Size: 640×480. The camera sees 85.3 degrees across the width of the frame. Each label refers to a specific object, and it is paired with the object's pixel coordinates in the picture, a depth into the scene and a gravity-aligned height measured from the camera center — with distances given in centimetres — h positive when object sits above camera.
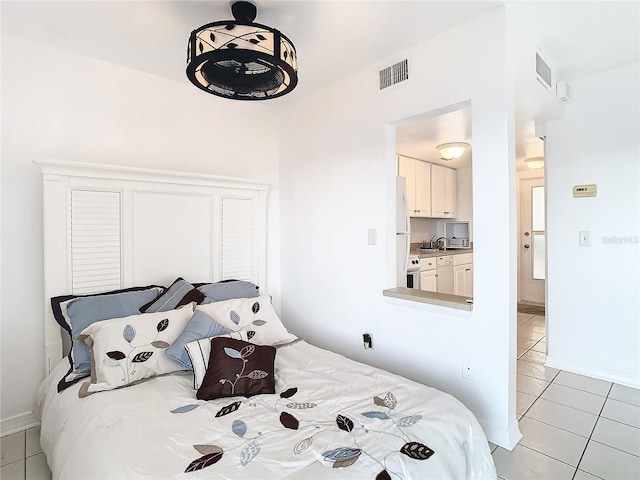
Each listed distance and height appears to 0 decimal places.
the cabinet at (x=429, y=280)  428 -52
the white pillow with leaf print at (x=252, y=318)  223 -52
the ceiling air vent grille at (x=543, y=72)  230 +115
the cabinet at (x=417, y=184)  468 +79
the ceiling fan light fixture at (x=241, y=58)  159 +87
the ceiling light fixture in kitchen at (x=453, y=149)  392 +103
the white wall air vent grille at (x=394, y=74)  239 +117
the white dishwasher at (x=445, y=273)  459 -46
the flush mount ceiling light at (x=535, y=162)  470 +105
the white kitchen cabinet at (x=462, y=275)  494 -52
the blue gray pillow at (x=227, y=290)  260 -39
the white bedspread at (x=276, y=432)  117 -75
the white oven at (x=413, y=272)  410 -39
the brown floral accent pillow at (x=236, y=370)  170 -67
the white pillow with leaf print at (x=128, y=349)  177 -58
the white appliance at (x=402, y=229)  320 +10
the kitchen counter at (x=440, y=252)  451 -19
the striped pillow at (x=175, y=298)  230 -39
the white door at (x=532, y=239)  552 -1
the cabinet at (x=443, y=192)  522 +75
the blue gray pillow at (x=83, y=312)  189 -43
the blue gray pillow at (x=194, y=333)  194 -54
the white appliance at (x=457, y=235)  569 +7
